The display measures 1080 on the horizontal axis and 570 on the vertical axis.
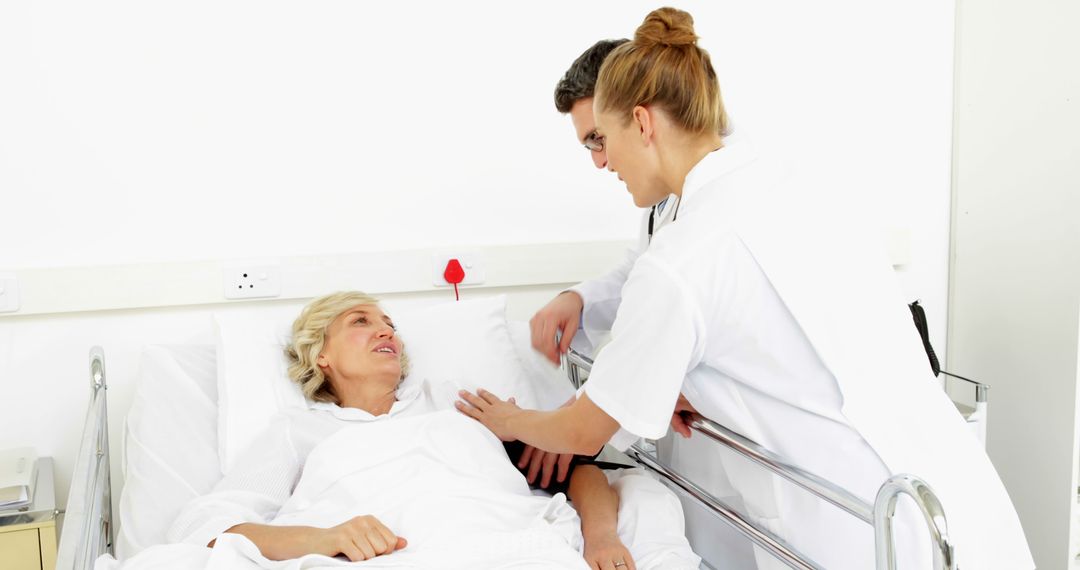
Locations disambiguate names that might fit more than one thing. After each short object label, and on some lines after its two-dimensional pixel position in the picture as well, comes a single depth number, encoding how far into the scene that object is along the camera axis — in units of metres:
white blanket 1.48
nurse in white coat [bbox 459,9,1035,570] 1.38
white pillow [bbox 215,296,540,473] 2.05
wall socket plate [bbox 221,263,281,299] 2.40
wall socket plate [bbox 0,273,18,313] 2.25
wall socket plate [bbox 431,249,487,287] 2.54
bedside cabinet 2.02
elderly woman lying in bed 1.52
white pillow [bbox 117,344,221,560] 1.88
